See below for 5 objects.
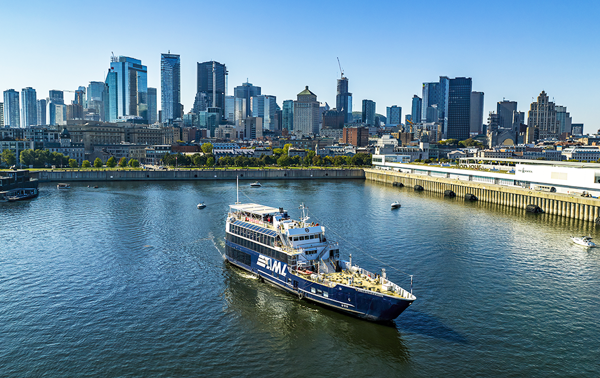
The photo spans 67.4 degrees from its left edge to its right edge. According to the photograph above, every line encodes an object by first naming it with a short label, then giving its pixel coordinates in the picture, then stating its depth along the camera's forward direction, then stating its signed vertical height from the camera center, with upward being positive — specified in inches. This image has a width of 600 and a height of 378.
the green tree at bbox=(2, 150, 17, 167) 7411.4 -142.2
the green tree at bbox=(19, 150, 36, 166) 7367.1 -121.2
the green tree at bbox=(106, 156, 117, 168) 7775.6 -196.6
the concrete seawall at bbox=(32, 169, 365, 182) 6456.7 -350.3
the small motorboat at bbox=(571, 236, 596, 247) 2654.8 -504.2
